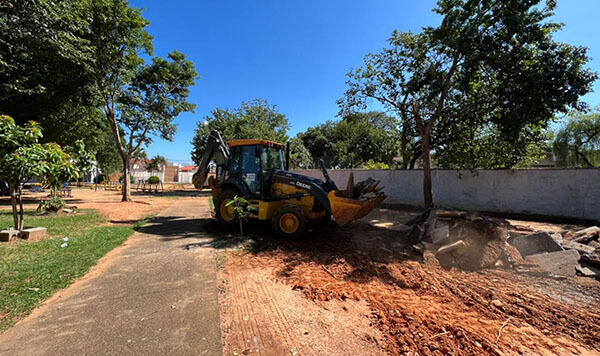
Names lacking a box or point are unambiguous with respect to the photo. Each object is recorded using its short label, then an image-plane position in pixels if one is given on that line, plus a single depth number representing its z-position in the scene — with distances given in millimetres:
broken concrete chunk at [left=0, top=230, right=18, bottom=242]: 5289
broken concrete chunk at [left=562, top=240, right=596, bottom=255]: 4557
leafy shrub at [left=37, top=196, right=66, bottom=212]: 9030
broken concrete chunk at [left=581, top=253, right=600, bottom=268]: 4156
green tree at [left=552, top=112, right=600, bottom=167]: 16031
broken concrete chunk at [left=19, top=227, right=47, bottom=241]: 5527
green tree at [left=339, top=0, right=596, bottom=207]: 7320
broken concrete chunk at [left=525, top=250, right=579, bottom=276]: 4055
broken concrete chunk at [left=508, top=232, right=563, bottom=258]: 4563
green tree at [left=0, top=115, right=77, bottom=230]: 4902
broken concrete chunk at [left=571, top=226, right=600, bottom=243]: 5201
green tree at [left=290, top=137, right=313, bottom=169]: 25344
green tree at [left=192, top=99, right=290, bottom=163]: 22719
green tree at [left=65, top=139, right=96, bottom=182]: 6250
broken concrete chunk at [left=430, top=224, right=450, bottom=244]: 4972
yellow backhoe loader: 5659
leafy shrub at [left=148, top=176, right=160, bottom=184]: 25688
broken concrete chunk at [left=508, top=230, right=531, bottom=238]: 5191
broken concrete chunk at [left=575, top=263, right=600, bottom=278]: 3928
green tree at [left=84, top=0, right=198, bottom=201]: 10445
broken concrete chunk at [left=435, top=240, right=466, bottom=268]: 4578
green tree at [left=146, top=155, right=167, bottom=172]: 44019
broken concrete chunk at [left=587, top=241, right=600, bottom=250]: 5030
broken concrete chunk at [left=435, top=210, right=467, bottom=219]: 5473
